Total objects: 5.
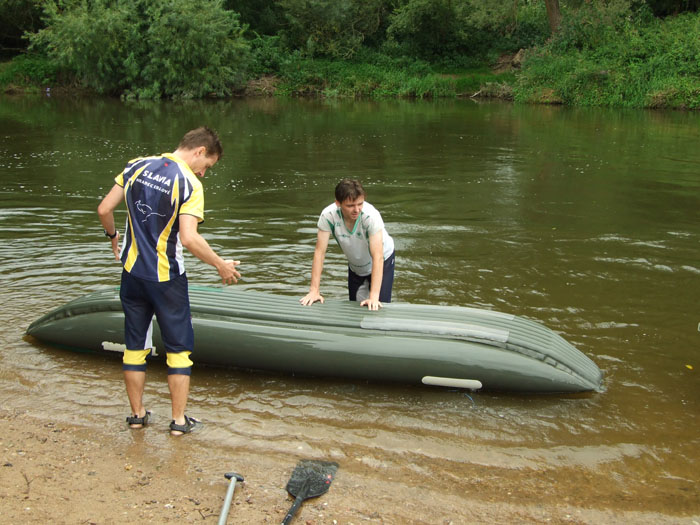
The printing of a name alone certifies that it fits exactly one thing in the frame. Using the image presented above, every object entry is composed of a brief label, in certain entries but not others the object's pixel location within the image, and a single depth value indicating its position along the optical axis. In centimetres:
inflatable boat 478
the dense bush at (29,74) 3719
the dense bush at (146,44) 3234
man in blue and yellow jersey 390
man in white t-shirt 478
